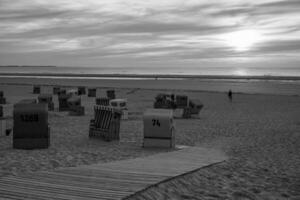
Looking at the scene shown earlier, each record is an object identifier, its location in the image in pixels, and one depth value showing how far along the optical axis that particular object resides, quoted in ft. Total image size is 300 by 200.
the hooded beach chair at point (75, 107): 78.02
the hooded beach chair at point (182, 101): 95.20
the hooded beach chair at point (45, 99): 88.16
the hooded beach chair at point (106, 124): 46.34
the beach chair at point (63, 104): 85.11
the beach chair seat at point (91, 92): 134.72
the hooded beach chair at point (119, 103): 79.82
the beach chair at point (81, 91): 143.43
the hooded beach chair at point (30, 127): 39.65
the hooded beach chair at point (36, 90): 149.69
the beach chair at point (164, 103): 85.66
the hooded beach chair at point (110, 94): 118.56
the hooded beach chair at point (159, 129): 42.19
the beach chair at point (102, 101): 82.91
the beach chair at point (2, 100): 97.55
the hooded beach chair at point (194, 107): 77.34
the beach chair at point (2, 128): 49.29
